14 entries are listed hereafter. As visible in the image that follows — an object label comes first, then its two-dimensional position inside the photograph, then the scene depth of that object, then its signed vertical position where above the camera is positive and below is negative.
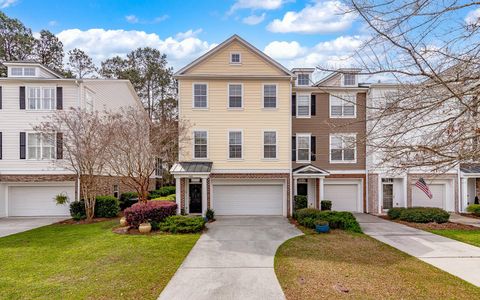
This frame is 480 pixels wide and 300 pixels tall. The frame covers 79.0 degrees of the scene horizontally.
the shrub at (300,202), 17.53 -2.90
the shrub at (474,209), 18.12 -3.45
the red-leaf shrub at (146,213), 12.92 -2.66
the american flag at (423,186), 18.08 -2.00
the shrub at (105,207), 17.41 -3.20
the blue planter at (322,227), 12.48 -3.14
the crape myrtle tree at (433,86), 3.48 +0.86
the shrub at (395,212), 16.51 -3.35
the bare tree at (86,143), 15.65 +0.60
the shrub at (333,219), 13.06 -3.03
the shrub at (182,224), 12.40 -3.05
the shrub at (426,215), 14.97 -3.21
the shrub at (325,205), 17.36 -3.05
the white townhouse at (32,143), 17.44 +0.66
